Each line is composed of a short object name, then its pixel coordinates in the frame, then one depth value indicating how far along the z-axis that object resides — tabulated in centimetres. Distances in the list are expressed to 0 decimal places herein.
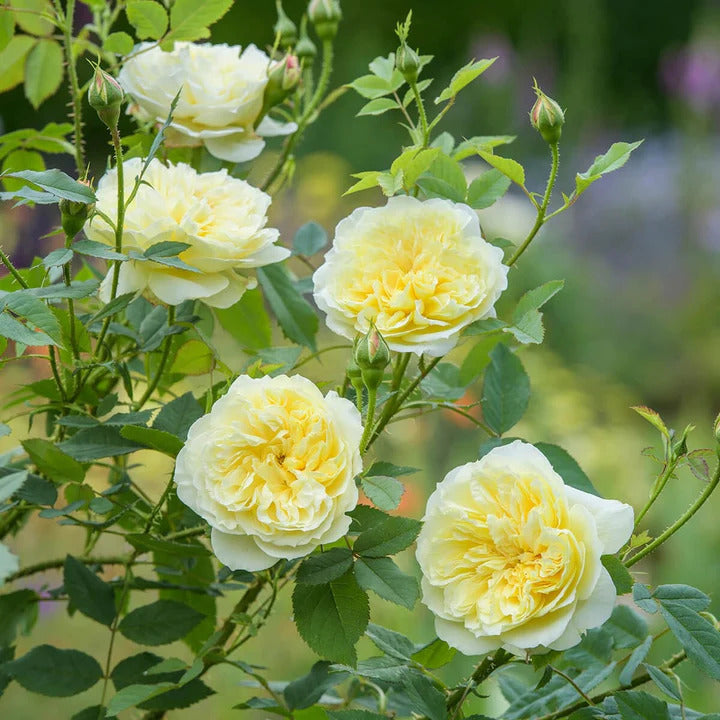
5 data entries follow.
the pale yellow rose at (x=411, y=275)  145
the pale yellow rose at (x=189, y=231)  148
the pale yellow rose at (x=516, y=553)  141
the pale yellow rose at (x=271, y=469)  142
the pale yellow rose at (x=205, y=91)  154
